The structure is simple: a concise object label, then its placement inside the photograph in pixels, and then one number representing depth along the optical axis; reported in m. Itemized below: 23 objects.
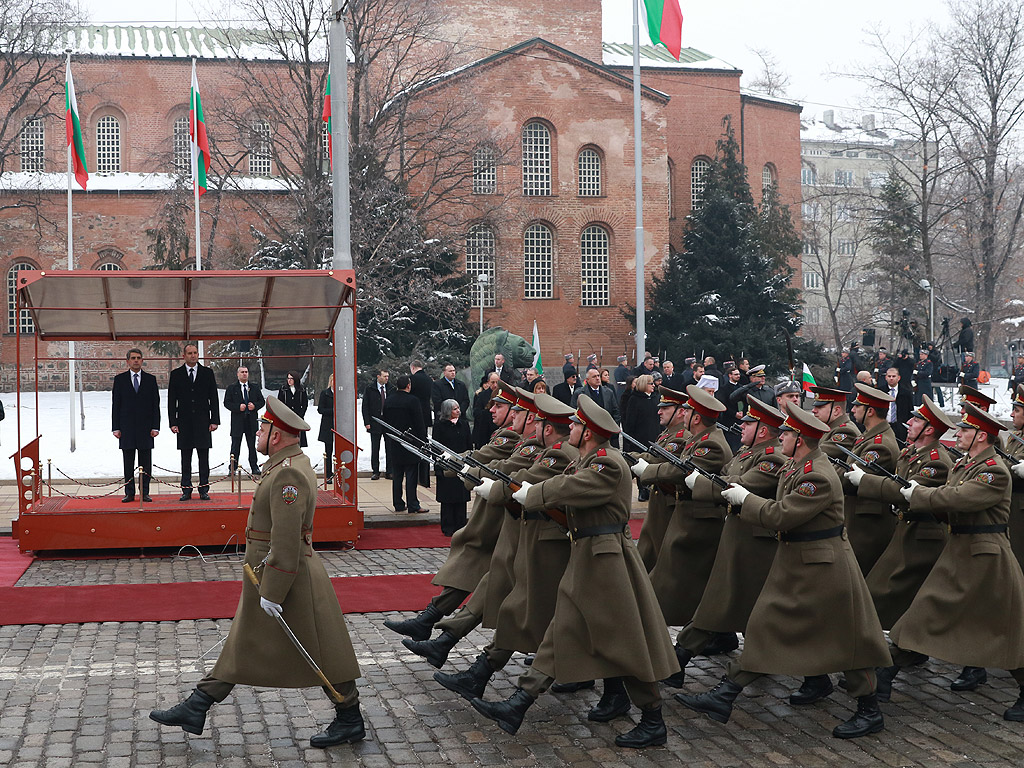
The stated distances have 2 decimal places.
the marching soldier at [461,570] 8.46
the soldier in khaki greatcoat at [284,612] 6.29
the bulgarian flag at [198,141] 25.78
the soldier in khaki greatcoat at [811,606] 6.71
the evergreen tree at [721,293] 42.66
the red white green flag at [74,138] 24.34
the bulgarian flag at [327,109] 21.73
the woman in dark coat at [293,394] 18.72
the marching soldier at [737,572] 7.49
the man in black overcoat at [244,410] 17.89
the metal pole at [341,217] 14.71
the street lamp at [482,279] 38.75
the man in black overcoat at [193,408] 14.73
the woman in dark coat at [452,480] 13.80
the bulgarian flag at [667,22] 23.92
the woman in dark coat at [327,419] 17.56
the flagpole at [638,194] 23.18
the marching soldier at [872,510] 8.55
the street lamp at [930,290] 38.44
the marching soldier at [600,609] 6.53
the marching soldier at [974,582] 7.01
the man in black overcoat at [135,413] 14.23
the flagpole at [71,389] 22.62
